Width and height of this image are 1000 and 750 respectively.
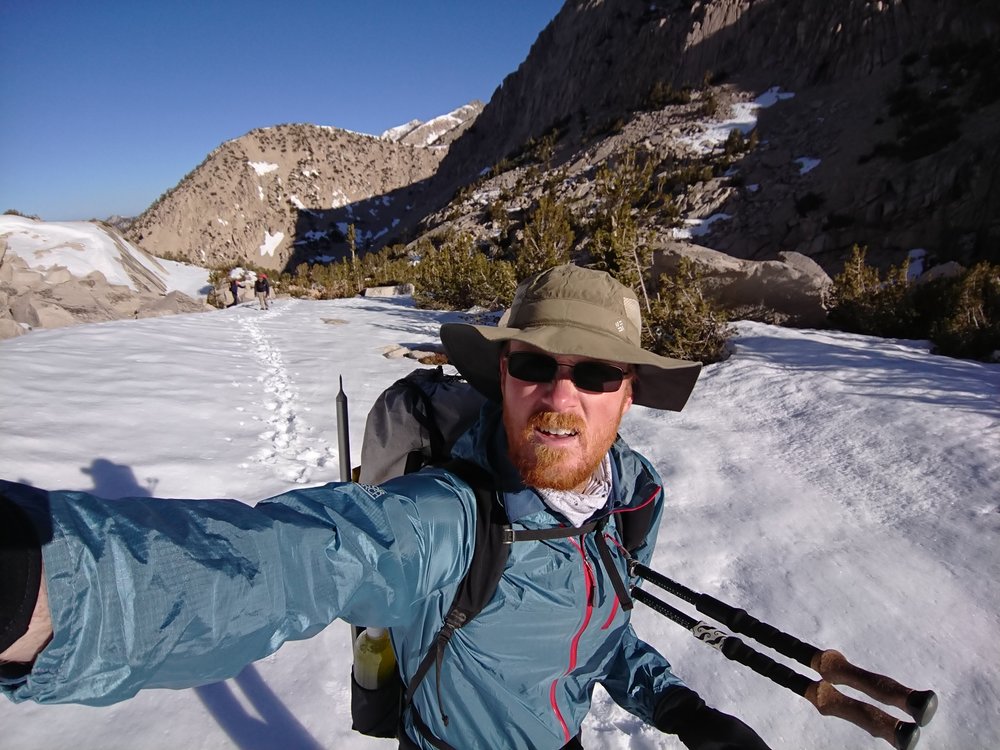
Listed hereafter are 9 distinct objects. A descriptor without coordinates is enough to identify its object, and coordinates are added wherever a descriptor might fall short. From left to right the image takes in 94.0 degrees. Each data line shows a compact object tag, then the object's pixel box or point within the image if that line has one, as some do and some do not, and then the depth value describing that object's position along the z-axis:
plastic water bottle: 1.49
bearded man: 0.60
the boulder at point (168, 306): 13.34
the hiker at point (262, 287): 15.62
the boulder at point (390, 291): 23.30
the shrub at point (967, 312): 6.25
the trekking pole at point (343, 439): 1.84
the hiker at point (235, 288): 19.78
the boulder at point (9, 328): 7.12
